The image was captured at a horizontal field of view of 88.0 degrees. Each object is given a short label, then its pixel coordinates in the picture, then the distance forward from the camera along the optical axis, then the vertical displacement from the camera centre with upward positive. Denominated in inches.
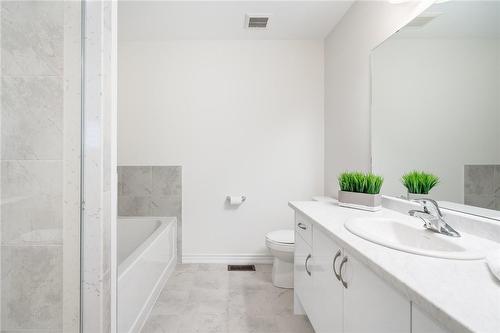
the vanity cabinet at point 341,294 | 29.4 -19.3
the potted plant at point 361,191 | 61.9 -6.5
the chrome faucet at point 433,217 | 41.4 -8.5
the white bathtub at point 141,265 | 57.1 -29.1
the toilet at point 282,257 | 83.8 -30.6
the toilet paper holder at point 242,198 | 107.9 -13.8
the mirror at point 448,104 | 40.9 +12.0
